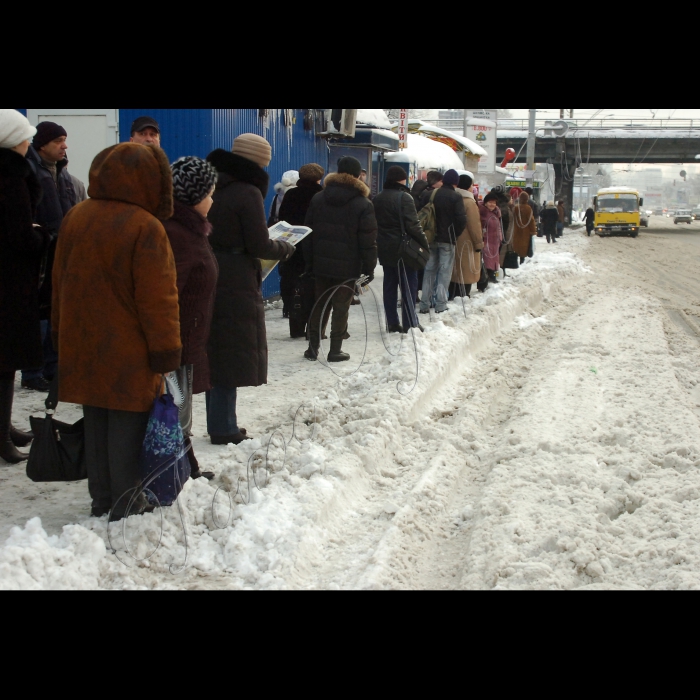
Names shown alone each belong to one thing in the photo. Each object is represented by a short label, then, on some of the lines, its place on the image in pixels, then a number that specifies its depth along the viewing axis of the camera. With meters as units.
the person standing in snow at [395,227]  9.70
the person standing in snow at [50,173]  5.98
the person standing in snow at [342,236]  8.14
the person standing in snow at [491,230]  13.99
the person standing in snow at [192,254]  4.50
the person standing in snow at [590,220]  43.47
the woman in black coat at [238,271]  5.43
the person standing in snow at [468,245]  12.17
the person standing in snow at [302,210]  9.20
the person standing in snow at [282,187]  10.50
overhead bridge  57.41
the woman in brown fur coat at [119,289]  3.81
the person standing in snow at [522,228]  17.11
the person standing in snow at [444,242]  11.41
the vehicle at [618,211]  43.03
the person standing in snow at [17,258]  4.87
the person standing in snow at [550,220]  34.69
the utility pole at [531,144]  38.56
